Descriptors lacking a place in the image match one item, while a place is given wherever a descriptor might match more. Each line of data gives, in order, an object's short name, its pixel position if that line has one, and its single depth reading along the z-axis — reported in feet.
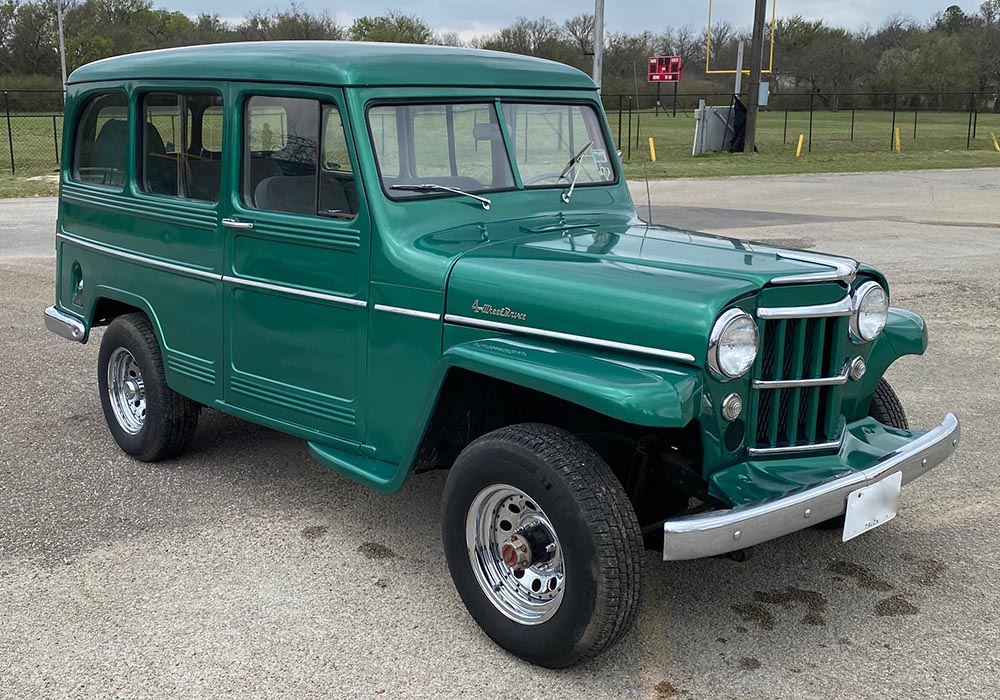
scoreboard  107.62
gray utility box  87.10
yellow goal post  101.10
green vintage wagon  10.26
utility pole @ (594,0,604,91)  67.82
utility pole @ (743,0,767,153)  83.35
